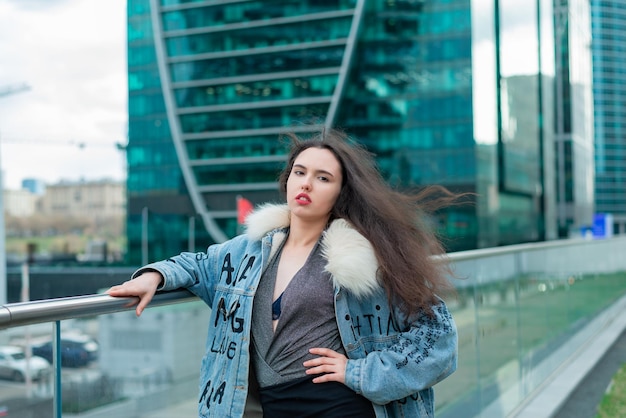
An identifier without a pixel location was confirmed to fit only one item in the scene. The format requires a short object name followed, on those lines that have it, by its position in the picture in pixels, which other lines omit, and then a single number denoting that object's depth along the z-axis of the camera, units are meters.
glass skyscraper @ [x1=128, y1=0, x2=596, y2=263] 51.66
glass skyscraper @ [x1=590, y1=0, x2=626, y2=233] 98.31
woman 2.14
